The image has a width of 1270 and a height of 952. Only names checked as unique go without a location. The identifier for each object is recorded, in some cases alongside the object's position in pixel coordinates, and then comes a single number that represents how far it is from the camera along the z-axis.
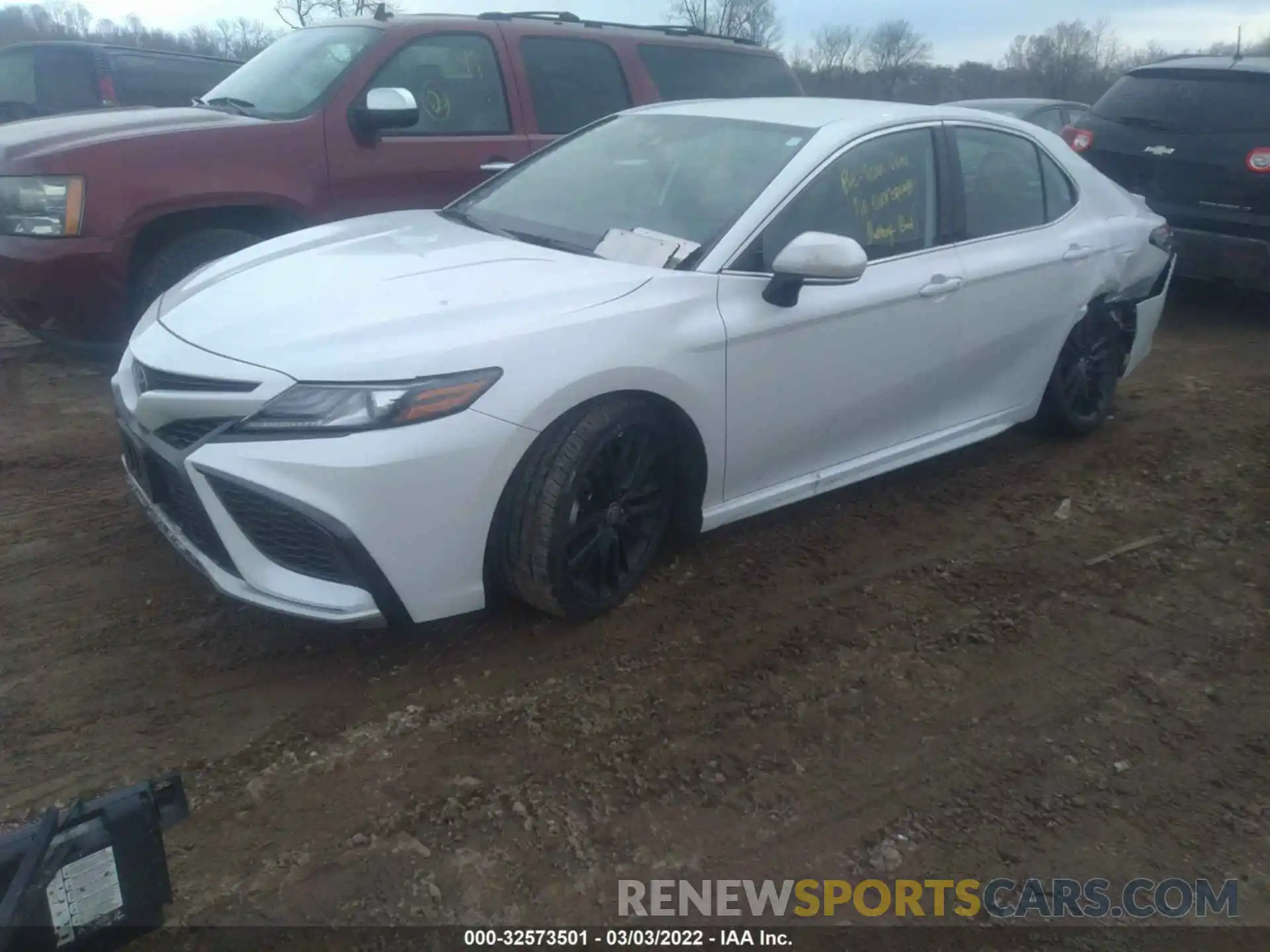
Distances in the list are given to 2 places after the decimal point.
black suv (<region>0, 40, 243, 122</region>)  9.34
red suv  4.59
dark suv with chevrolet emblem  6.56
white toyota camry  2.75
